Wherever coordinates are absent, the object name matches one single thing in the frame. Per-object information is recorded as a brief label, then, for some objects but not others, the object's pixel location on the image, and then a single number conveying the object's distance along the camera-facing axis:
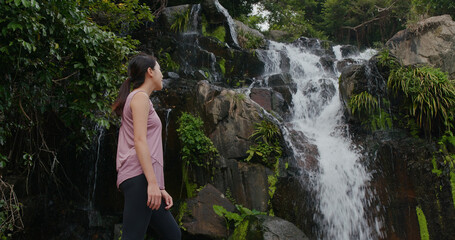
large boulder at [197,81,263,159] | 5.63
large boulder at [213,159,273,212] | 5.25
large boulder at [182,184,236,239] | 4.52
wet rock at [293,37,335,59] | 13.59
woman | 1.82
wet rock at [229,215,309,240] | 4.14
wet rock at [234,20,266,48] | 12.95
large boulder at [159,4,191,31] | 11.74
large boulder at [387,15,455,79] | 10.40
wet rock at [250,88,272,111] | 8.16
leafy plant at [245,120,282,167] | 5.52
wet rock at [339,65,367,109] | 7.11
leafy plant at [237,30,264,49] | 12.67
